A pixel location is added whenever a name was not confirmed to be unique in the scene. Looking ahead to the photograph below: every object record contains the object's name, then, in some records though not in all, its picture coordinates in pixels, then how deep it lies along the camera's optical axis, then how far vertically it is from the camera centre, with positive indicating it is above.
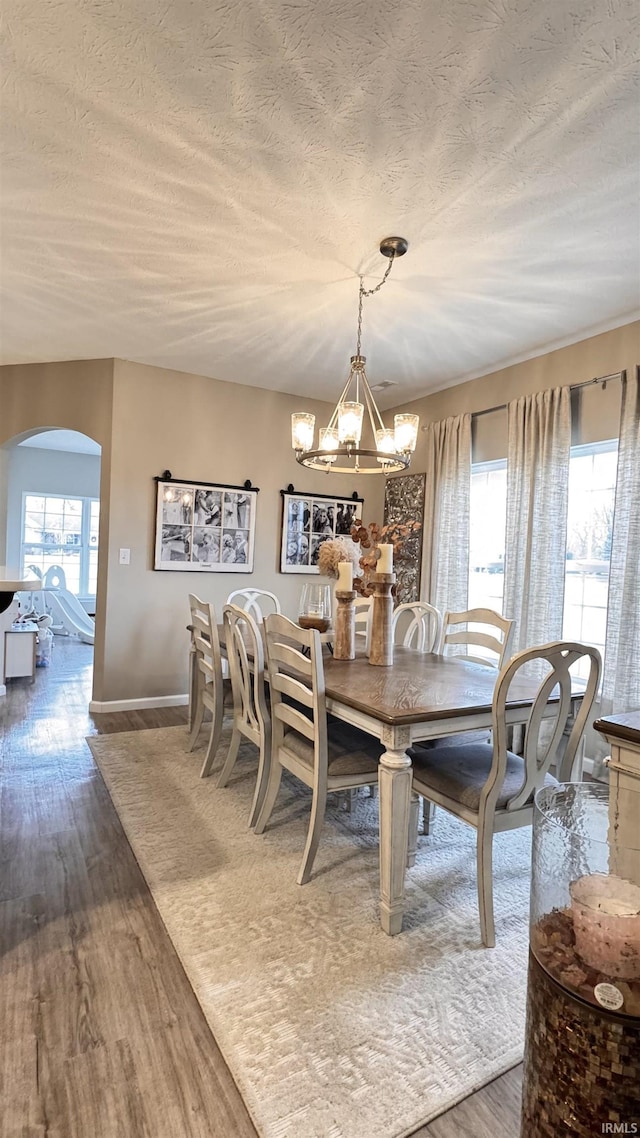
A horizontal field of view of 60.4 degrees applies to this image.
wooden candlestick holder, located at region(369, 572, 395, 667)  2.59 -0.35
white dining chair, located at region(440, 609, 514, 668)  2.80 -0.40
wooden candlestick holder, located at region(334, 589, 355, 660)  2.78 -0.39
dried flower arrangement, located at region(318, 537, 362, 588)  2.91 +0.01
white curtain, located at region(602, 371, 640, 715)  3.05 -0.06
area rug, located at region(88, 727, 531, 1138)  1.31 -1.26
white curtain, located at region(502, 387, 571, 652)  3.54 +0.33
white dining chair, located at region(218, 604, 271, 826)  2.51 -0.71
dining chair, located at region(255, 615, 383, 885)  2.05 -0.79
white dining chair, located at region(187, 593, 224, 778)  2.98 -0.72
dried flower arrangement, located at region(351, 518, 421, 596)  2.62 +0.09
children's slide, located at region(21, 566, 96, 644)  7.87 -0.92
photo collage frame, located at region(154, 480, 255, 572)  4.43 +0.19
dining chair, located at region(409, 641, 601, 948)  1.79 -0.76
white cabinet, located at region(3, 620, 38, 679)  5.18 -1.04
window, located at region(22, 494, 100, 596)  8.45 +0.12
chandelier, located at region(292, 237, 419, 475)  2.61 +0.61
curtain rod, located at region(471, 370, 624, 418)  3.26 +1.14
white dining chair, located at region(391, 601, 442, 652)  3.49 -0.45
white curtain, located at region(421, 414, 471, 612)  4.31 +0.38
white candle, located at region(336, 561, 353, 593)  2.75 -0.11
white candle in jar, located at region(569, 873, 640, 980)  0.82 -0.55
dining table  1.81 -0.54
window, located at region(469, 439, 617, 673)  3.40 +0.17
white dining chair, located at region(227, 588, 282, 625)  4.23 -0.41
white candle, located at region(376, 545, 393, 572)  2.55 -0.01
